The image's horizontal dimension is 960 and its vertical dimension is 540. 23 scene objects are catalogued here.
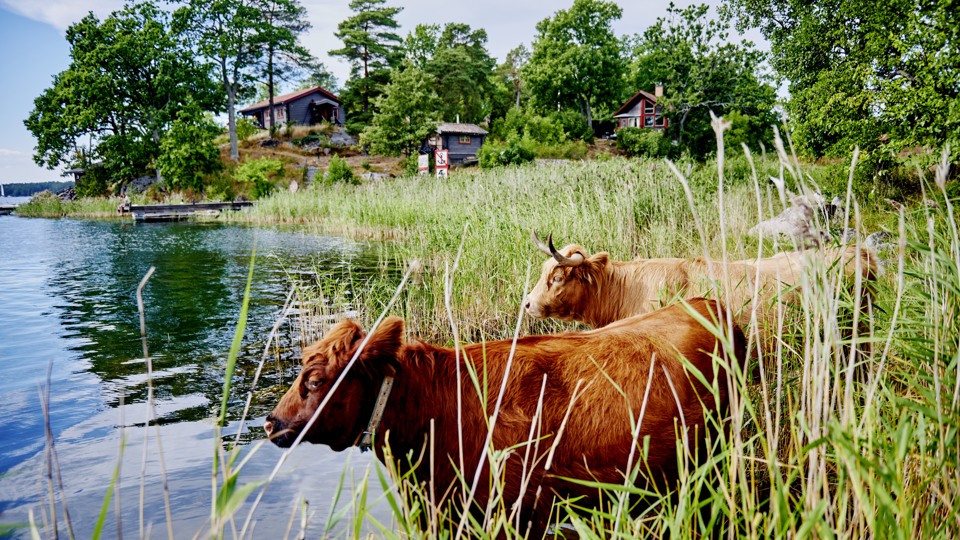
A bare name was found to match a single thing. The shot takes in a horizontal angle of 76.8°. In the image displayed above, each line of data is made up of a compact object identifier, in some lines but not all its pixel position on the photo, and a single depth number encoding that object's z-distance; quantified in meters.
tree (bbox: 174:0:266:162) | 50.22
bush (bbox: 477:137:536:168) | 44.84
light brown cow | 4.71
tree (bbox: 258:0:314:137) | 57.41
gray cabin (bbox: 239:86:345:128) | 64.12
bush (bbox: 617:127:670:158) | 49.25
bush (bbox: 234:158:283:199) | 42.19
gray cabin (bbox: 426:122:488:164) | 56.62
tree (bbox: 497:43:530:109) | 81.69
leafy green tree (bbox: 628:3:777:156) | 45.44
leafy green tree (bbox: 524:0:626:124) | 59.81
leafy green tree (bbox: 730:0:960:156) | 12.93
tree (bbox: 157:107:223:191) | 43.84
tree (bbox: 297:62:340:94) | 79.79
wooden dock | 33.09
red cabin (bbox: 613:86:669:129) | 60.03
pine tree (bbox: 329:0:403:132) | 62.72
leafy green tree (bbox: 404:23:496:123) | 63.94
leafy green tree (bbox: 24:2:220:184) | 45.28
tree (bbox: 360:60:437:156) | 49.75
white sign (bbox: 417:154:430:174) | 39.88
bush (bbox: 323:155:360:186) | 40.16
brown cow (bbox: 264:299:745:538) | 2.70
